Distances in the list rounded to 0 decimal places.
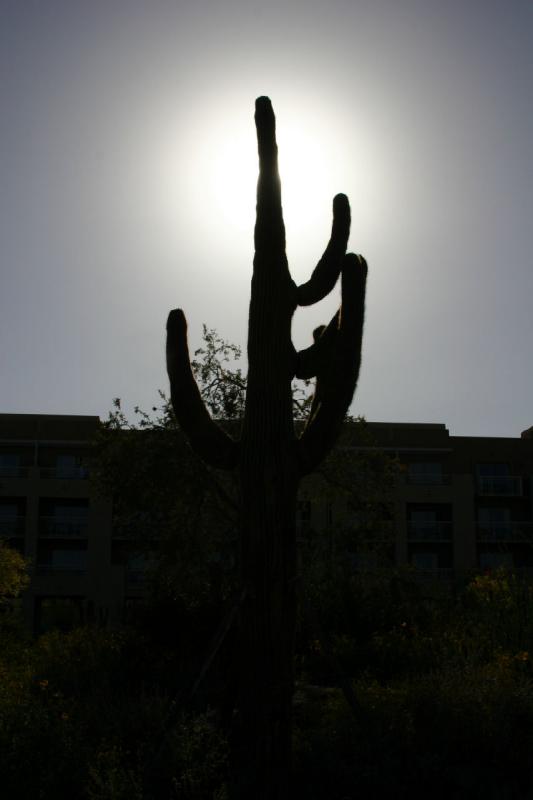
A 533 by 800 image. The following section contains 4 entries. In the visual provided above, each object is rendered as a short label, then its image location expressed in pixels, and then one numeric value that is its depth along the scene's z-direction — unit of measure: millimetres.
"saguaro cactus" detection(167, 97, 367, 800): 10938
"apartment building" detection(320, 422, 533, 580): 50156
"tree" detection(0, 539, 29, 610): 28547
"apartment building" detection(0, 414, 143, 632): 47812
